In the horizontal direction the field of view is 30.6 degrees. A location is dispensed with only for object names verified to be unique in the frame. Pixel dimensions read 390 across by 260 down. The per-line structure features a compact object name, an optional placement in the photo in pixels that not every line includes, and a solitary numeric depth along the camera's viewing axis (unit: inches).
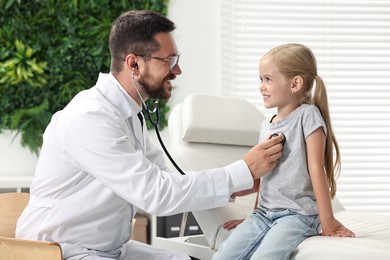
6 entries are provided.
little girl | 80.3
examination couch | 96.3
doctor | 76.4
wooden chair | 70.8
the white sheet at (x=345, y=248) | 72.4
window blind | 175.2
